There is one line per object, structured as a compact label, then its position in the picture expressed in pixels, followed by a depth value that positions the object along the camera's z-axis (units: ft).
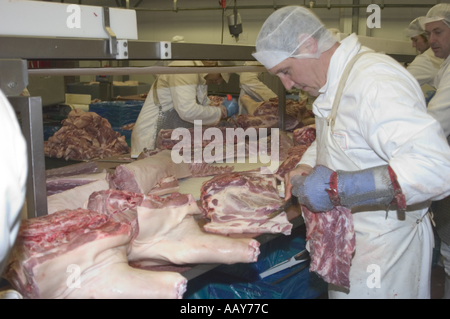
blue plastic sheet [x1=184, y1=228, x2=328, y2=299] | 9.78
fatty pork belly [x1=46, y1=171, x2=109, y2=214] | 7.48
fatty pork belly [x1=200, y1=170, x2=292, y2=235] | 7.62
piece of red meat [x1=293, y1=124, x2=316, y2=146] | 13.26
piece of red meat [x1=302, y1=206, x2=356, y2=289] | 7.14
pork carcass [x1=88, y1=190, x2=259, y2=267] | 6.40
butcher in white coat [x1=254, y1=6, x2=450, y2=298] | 5.91
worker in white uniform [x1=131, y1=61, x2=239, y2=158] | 14.79
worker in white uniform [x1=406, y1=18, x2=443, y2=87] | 17.62
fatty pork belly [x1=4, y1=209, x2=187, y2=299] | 5.16
